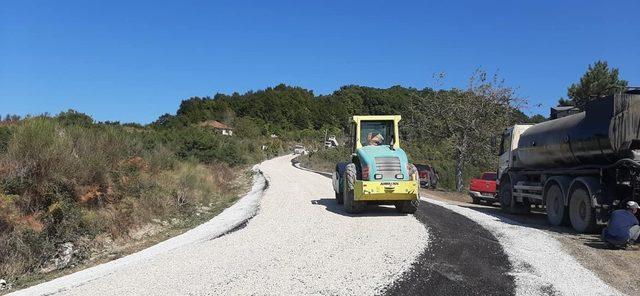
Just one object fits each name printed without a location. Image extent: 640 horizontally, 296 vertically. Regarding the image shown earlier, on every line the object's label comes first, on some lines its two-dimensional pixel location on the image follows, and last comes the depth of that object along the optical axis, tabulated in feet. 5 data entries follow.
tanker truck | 35.35
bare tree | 100.78
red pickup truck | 68.16
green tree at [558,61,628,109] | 131.95
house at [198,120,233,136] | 390.50
